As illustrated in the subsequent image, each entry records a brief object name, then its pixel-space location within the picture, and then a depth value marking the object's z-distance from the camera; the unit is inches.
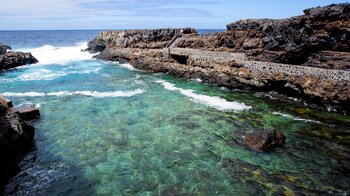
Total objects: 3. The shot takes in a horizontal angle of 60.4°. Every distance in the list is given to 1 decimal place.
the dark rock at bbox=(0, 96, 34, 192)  526.1
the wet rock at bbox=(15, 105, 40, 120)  816.3
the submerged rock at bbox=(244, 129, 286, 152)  633.0
